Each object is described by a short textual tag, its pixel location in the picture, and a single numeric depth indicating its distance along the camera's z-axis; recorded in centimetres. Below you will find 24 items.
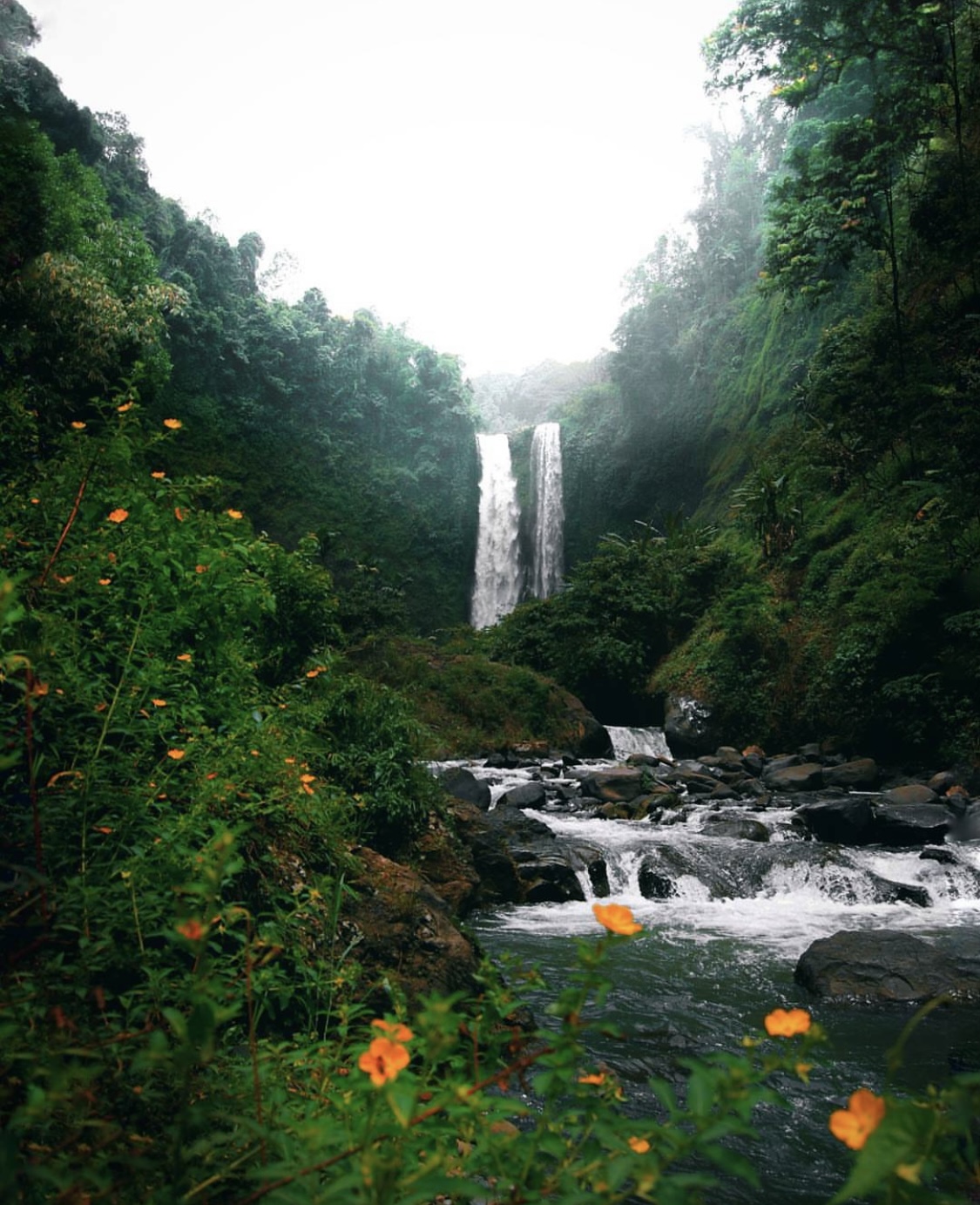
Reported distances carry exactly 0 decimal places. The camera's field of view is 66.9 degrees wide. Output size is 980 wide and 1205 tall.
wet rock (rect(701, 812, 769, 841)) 841
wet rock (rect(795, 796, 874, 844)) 845
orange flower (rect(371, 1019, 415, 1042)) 97
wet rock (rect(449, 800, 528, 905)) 668
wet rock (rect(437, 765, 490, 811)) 937
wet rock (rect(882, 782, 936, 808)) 926
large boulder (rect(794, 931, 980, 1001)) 466
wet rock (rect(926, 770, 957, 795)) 992
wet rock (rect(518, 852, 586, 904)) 687
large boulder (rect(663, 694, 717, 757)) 1466
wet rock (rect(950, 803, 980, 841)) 829
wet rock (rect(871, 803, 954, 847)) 825
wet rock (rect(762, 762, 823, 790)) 1088
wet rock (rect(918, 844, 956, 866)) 744
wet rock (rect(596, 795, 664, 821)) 976
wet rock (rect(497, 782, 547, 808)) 1025
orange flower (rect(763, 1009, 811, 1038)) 98
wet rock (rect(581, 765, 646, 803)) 1061
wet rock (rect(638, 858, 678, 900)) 720
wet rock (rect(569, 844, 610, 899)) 734
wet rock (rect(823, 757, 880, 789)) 1095
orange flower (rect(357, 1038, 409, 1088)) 89
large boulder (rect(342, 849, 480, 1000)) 332
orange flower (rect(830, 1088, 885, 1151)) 81
